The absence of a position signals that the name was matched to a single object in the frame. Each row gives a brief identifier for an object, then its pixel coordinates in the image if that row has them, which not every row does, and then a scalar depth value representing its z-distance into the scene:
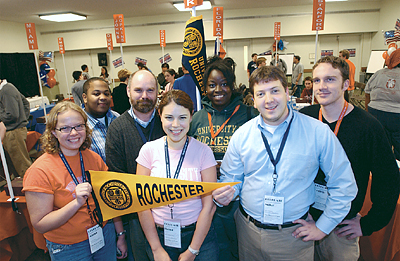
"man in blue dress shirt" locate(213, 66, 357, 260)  1.33
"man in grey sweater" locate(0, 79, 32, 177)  4.22
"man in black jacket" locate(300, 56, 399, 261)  1.47
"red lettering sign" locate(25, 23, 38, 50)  4.73
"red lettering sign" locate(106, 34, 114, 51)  8.99
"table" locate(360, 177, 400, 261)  2.06
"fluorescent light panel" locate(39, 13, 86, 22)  10.05
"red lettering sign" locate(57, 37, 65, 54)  9.63
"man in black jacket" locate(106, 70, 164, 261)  1.76
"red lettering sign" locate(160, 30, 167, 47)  9.96
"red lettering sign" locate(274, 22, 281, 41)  8.92
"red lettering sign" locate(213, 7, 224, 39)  6.18
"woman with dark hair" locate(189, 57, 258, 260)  1.96
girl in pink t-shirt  1.48
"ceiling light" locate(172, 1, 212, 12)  9.12
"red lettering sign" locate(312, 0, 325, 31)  4.05
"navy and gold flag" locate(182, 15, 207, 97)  2.39
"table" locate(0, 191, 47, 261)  2.40
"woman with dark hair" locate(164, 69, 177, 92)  6.75
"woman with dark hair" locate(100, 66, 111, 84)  10.21
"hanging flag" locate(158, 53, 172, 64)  10.04
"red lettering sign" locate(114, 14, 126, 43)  5.96
